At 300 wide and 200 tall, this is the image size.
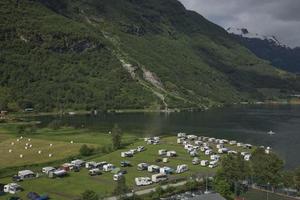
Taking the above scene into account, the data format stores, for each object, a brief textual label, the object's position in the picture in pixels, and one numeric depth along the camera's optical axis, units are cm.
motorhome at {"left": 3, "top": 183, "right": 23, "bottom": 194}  9225
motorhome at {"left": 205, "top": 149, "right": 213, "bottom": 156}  13650
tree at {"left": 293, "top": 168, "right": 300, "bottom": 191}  8801
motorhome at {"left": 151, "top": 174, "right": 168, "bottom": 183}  10097
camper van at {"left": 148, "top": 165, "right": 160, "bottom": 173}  11088
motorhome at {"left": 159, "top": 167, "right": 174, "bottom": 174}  10889
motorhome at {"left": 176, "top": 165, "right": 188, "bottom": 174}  11085
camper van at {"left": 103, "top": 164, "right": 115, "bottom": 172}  11062
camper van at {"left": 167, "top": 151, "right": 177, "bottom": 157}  13000
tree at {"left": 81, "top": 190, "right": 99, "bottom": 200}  7856
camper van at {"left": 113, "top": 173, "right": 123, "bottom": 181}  9662
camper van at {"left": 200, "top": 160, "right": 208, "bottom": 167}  11912
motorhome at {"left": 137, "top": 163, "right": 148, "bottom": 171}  11348
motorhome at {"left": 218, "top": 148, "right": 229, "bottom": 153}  14090
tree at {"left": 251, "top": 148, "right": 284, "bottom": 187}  9050
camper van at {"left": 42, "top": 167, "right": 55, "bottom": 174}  10654
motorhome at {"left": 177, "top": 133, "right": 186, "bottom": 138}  16750
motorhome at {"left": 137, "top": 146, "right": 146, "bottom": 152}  13730
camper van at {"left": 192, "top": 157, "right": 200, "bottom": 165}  12119
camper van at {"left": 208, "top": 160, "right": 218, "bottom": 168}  11854
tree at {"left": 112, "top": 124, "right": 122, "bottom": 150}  14050
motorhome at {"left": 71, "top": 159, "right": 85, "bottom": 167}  11348
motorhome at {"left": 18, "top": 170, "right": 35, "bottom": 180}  10231
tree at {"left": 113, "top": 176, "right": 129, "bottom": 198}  8406
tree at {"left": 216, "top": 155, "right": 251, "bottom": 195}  9042
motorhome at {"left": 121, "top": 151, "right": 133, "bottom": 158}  12838
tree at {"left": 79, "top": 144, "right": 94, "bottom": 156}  12812
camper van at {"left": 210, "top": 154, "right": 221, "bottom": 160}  12825
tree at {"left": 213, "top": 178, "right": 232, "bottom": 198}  8475
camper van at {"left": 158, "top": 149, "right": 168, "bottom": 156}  13212
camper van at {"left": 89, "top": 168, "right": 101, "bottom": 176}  10662
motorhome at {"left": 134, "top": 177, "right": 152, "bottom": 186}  9894
